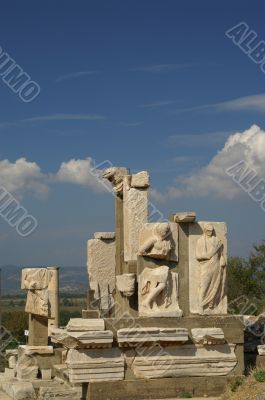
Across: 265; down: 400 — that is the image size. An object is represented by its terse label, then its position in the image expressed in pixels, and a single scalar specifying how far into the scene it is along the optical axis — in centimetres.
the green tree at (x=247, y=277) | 3741
